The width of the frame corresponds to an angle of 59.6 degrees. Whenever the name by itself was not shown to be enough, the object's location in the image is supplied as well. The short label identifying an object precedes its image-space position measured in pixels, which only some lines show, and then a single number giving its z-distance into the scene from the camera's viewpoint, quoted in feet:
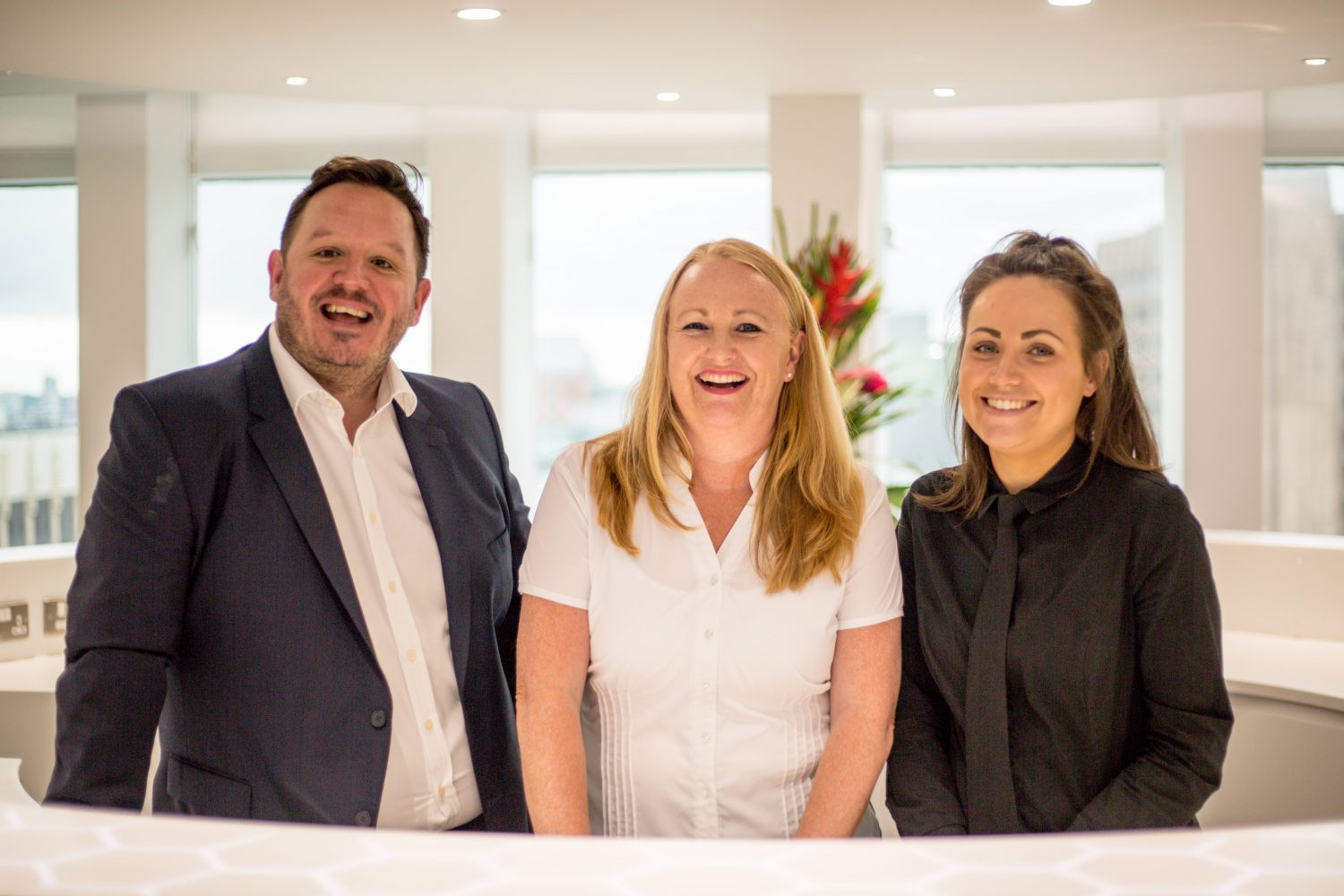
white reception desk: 2.80
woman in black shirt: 5.74
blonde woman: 5.77
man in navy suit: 5.52
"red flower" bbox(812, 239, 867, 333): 13.99
